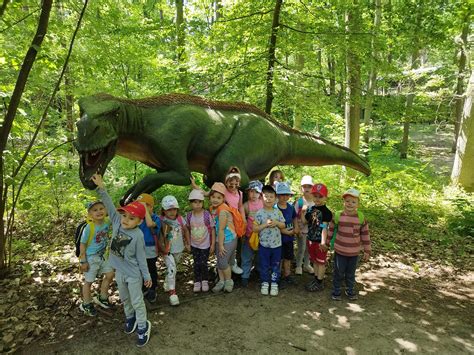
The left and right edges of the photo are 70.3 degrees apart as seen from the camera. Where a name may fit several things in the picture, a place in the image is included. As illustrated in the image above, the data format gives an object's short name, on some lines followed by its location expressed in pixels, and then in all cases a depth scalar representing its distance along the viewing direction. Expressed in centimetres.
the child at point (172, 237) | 370
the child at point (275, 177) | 530
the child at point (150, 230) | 357
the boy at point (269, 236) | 390
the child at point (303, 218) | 435
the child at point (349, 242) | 378
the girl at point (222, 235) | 373
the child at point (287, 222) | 416
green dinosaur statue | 310
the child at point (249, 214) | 412
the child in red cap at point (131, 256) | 303
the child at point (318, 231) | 398
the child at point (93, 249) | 347
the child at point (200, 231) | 385
